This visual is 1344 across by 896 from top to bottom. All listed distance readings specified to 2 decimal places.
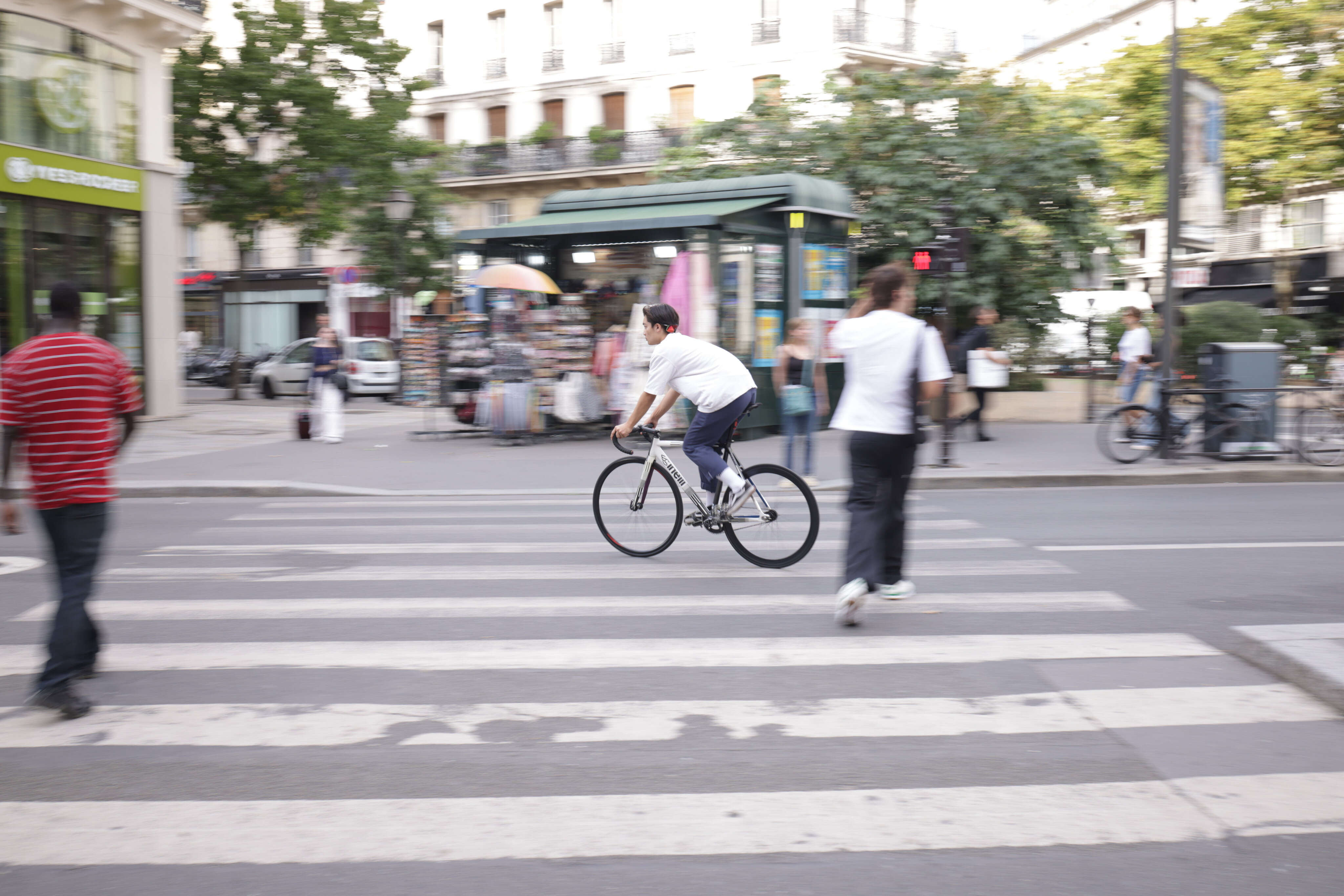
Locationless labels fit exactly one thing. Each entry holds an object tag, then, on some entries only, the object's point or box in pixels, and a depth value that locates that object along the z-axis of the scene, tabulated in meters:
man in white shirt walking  6.07
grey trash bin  13.70
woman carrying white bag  16.44
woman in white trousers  17.14
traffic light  14.84
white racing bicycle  7.52
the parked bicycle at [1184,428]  13.61
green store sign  17.95
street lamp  21.20
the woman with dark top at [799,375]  11.77
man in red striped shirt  4.77
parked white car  28.86
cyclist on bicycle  7.57
